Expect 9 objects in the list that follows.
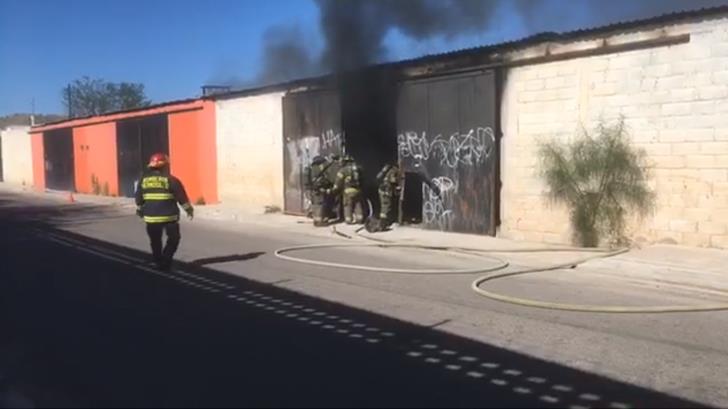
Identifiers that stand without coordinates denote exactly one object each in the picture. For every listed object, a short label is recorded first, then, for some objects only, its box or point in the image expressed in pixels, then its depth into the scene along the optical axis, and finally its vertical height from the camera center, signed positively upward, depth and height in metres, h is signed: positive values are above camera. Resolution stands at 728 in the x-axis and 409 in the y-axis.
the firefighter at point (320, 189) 15.40 -0.49
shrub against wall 10.56 -0.29
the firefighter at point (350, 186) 14.65 -0.42
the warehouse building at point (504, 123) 9.84 +0.76
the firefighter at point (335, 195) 15.33 -0.64
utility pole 62.02 +5.72
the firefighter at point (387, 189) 13.91 -0.46
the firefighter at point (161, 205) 9.27 -0.48
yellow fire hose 6.91 -1.37
